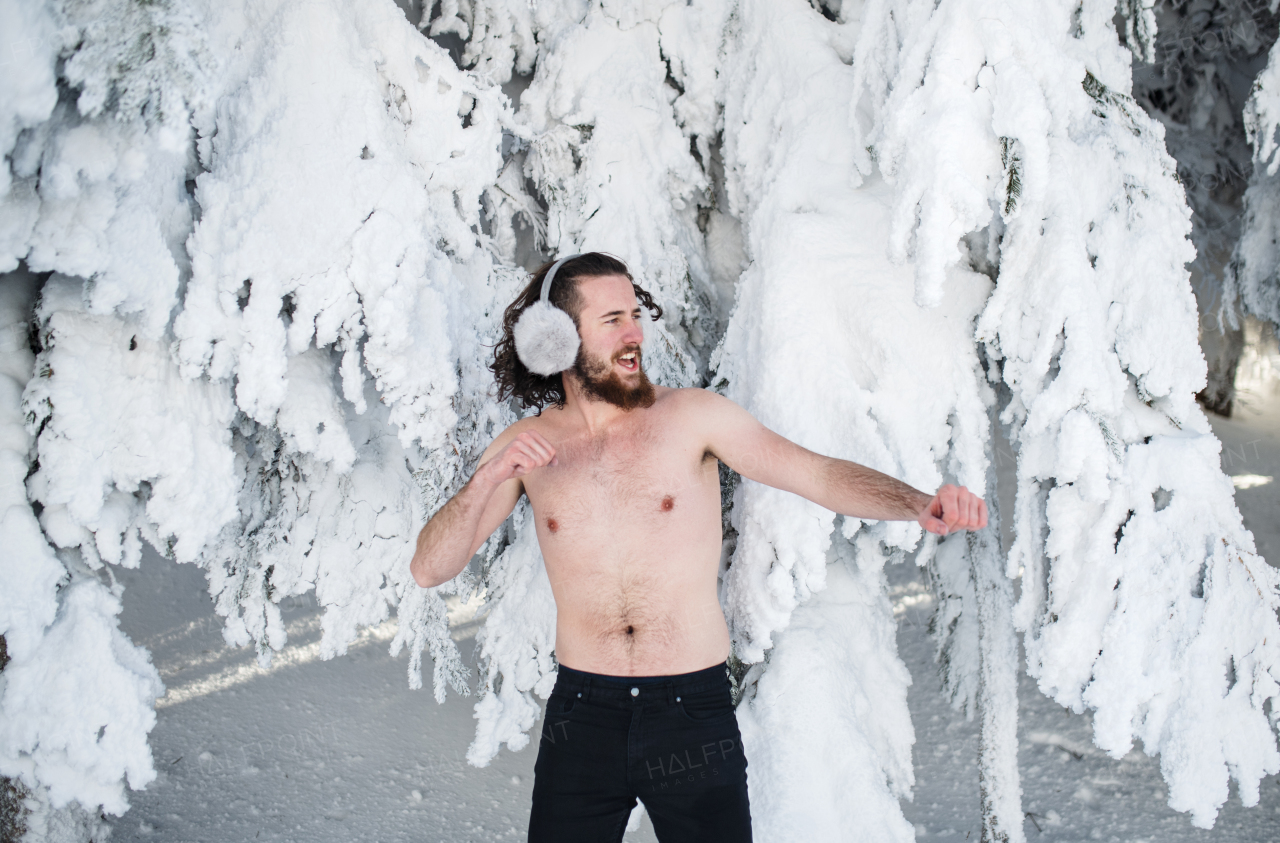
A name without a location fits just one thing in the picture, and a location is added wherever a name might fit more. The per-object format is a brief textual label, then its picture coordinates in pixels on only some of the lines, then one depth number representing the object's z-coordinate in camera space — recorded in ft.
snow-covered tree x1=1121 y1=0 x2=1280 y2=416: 8.27
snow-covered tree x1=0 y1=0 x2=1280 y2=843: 4.68
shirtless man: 4.71
